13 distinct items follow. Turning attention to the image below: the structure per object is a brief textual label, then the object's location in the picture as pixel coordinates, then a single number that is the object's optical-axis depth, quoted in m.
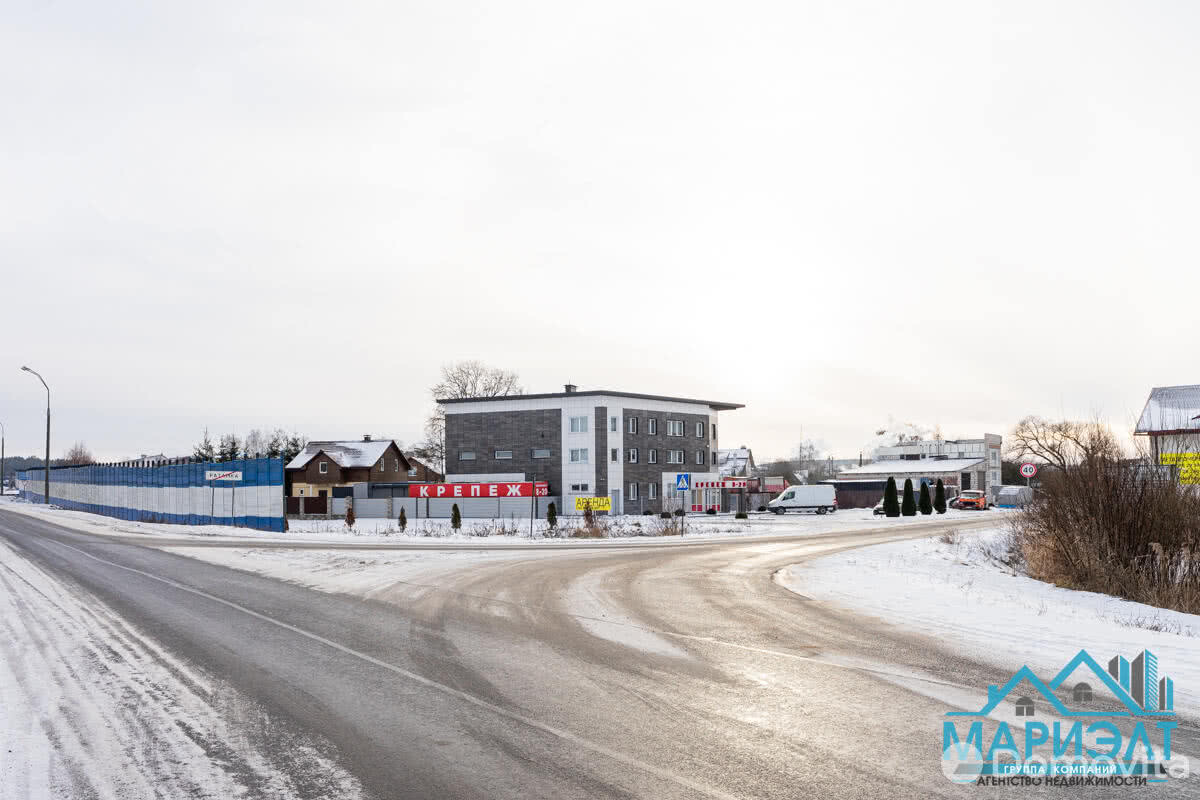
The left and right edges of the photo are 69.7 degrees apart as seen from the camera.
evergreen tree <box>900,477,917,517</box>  56.88
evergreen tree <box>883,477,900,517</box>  56.09
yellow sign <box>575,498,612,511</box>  39.78
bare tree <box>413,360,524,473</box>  96.50
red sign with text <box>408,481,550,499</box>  55.97
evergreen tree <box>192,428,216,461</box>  104.64
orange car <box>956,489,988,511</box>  68.30
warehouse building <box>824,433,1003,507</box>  79.93
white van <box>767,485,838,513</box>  65.62
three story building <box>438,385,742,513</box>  65.12
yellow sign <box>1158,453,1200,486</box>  16.42
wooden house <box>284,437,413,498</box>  74.88
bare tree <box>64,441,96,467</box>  178.16
